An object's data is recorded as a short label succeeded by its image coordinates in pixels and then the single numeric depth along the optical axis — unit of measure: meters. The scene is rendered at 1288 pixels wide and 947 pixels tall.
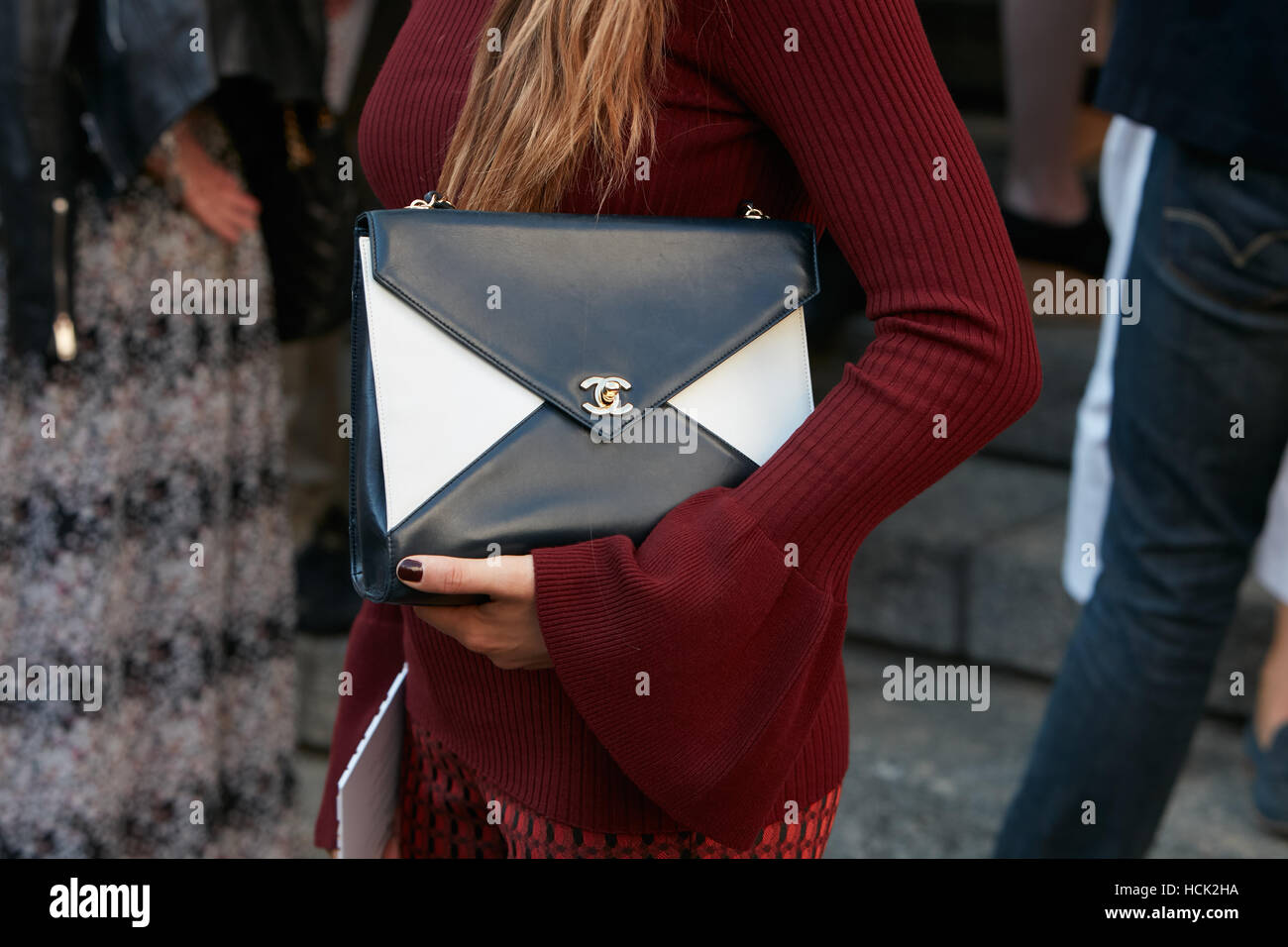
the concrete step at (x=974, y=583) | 2.73
